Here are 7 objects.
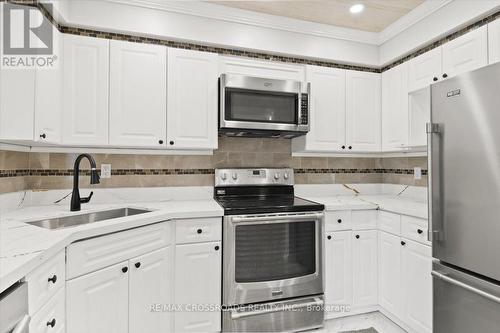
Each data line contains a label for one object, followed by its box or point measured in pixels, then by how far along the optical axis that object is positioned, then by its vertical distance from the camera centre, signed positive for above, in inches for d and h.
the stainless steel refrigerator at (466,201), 49.3 -6.2
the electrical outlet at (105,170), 84.8 -0.8
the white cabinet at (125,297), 50.5 -27.9
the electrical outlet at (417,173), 97.8 -1.2
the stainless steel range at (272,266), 73.0 -28.0
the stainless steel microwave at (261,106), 82.6 +20.3
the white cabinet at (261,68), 88.5 +34.7
